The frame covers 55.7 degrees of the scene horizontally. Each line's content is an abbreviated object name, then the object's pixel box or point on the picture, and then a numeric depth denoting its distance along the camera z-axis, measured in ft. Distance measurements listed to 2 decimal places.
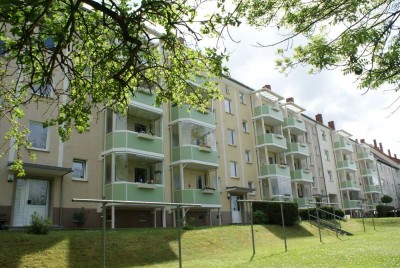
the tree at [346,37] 21.67
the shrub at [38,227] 50.96
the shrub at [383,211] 178.95
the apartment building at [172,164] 69.31
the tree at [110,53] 24.34
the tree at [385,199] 203.21
